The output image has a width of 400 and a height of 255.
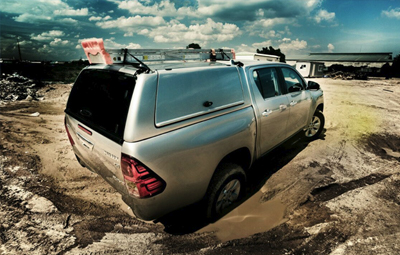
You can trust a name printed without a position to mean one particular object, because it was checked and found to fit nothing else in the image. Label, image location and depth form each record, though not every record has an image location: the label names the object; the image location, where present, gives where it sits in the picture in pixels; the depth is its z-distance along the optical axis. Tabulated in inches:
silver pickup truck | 72.6
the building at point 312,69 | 1261.1
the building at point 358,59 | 1349.7
